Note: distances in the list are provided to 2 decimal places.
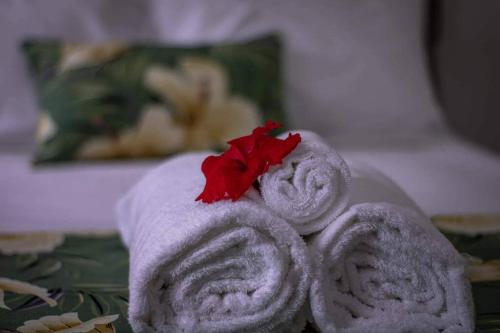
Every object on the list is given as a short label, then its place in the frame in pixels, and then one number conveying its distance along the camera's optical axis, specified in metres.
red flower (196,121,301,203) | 0.67
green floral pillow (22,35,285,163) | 1.44
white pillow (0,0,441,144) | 1.68
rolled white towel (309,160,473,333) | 0.66
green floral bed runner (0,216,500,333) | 0.72
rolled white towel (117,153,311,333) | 0.64
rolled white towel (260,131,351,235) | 0.66
